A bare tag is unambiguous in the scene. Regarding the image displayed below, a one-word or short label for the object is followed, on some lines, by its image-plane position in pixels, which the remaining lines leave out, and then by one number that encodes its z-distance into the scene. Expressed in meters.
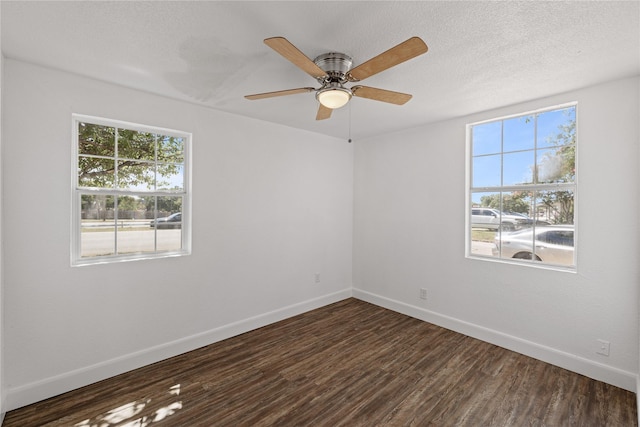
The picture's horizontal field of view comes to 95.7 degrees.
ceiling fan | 1.57
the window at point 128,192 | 2.49
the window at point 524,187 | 2.78
